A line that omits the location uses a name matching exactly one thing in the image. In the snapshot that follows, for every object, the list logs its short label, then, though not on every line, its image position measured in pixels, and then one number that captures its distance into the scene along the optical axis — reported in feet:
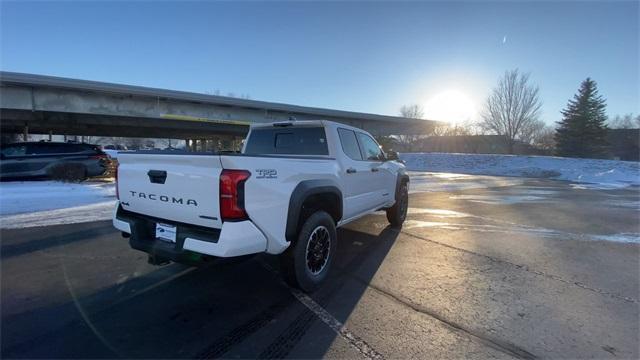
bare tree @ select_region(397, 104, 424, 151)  248.34
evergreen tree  132.87
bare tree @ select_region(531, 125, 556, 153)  196.39
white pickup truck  9.23
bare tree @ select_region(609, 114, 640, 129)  277.48
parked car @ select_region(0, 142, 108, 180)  41.19
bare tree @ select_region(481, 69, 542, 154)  158.55
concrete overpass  60.39
